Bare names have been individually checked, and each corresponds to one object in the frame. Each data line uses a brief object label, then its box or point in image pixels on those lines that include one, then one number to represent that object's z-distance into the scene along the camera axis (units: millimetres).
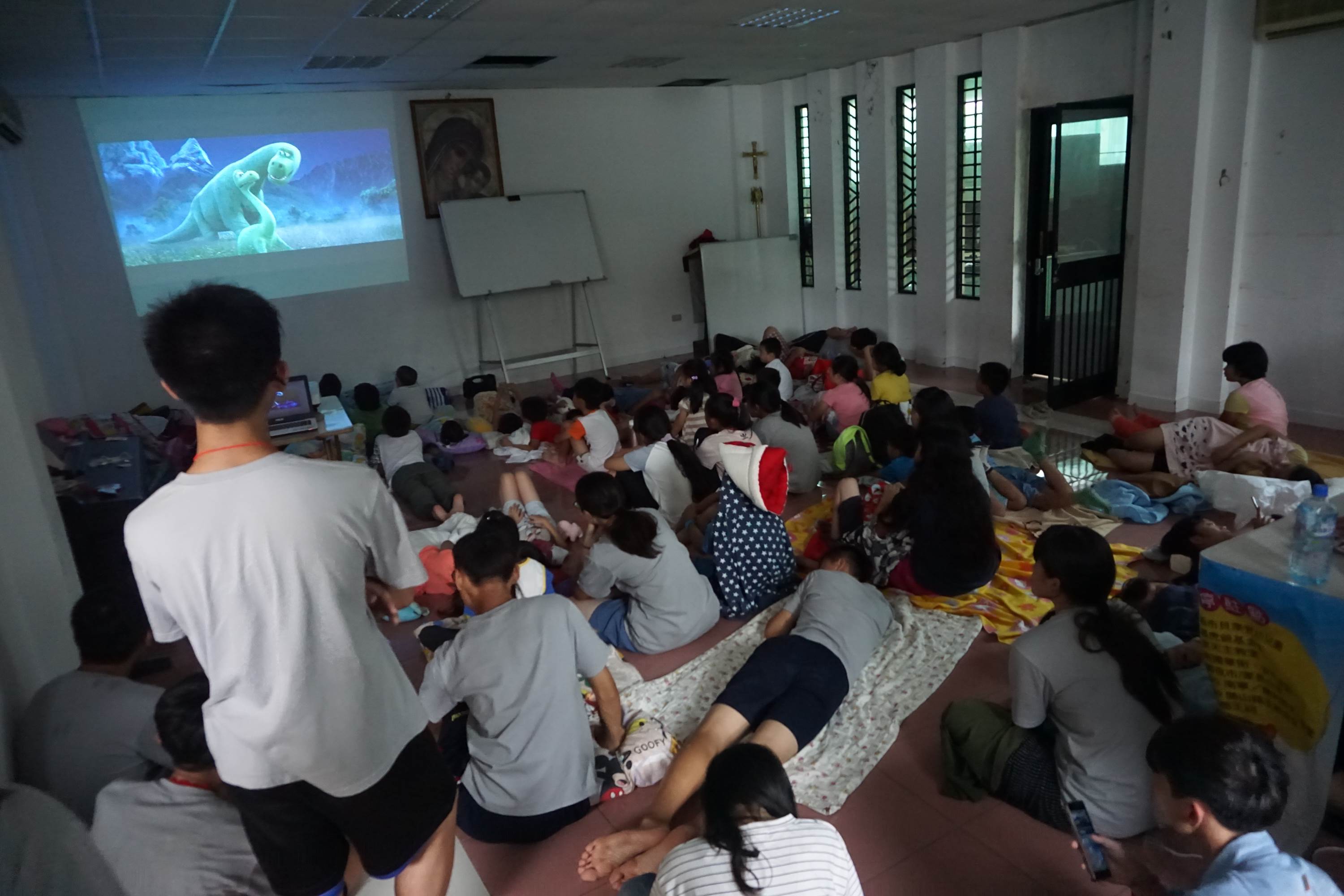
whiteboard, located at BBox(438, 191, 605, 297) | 7098
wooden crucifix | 8383
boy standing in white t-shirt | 1165
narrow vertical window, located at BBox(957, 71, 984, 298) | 6398
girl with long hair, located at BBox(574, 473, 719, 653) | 2848
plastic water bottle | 1825
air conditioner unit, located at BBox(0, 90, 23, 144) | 4773
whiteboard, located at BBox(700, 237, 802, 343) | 8000
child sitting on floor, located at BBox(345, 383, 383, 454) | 5719
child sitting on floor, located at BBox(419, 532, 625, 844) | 2020
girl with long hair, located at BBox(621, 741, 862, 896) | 1354
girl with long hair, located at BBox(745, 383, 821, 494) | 4145
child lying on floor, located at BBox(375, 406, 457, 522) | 4391
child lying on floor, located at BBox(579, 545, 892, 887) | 1997
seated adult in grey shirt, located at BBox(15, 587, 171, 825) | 1948
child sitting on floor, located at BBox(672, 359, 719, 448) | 4762
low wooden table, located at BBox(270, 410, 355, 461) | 4438
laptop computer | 4547
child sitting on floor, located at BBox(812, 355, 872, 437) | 4859
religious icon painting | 6988
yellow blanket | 2979
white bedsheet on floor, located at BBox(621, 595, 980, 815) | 2348
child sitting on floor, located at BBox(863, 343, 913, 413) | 5152
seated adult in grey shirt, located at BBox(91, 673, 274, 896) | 1633
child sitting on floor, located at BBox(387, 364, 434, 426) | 6043
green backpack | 4293
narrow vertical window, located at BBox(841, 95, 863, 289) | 7547
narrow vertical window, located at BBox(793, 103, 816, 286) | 8164
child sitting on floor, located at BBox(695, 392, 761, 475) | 3732
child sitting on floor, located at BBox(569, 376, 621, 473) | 4754
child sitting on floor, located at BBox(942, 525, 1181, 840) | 1892
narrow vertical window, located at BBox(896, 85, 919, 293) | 6977
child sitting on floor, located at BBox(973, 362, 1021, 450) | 4363
